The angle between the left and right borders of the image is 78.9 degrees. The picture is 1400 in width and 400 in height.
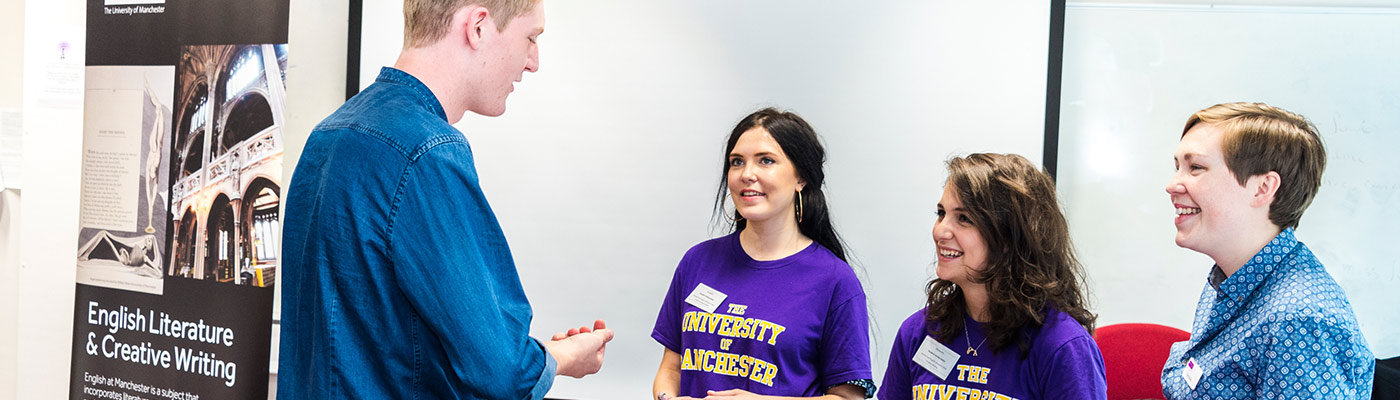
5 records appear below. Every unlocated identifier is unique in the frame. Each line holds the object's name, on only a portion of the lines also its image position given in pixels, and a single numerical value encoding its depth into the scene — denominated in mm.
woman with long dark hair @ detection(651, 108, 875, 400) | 1892
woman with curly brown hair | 1581
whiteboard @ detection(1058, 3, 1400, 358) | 2893
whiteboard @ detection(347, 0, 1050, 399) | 2945
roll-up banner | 2535
